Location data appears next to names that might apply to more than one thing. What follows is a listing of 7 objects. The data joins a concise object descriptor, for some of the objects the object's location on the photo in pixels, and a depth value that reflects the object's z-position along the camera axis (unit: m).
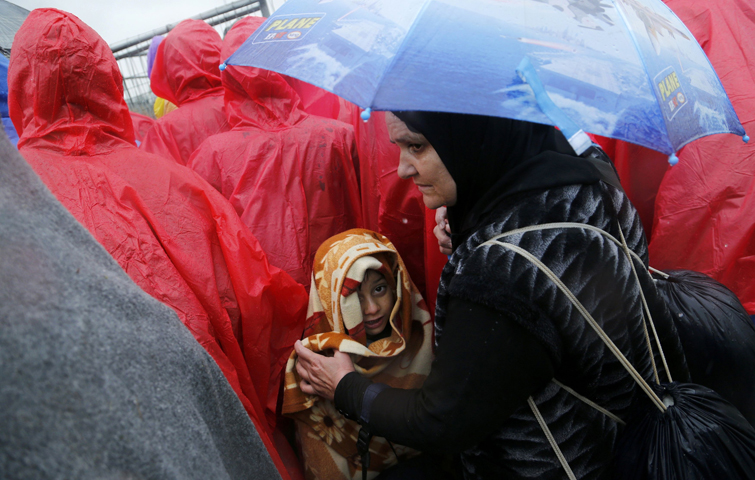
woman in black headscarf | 0.98
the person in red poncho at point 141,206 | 1.37
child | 1.72
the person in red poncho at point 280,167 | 2.15
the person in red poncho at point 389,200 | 2.15
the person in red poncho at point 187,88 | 3.23
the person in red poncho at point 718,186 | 1.71
